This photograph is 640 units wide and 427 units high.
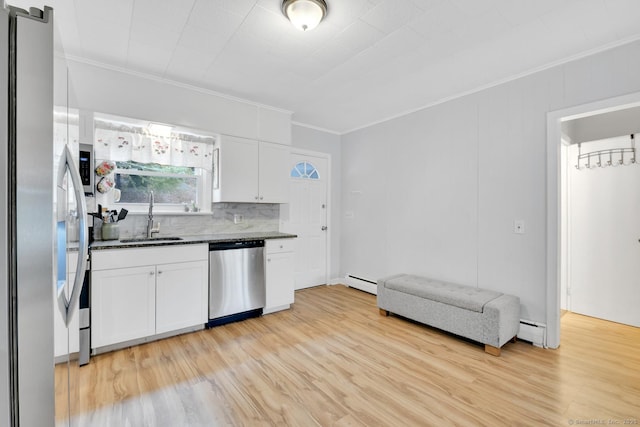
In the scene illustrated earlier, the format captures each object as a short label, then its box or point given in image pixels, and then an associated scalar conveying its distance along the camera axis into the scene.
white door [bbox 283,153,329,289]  4.47
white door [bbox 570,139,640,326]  3.13
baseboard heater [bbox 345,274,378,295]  4.36
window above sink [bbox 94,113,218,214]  2.84
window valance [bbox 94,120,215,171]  2.79
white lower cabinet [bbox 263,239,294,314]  3.41
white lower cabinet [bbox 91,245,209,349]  2.42
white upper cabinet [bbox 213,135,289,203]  3.36
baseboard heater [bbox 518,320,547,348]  2.66
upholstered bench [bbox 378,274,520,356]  2.54
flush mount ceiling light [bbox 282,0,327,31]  1.82
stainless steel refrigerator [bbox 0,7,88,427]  0.62
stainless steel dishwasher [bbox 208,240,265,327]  3.01
